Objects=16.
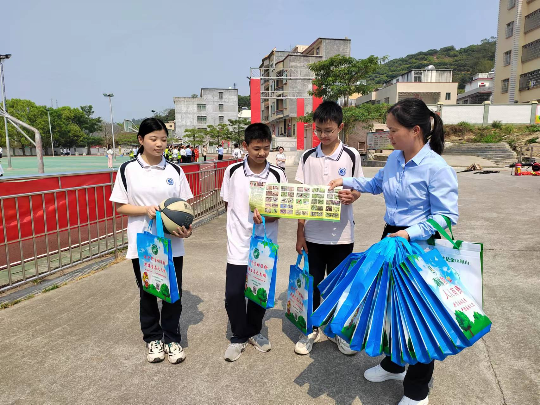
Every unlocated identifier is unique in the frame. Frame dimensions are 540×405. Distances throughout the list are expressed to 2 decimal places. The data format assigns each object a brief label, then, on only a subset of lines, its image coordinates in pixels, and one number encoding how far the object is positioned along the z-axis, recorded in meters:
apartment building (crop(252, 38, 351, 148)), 42.97
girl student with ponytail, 2.72
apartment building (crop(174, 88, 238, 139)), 69.25
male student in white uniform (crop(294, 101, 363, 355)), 2.93
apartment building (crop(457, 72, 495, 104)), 50.91
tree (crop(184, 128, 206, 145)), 54.75
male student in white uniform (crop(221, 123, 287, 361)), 2.89
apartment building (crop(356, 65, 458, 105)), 39.73
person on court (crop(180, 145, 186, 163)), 29.74
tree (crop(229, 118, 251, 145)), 50.81
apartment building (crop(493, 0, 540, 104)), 32.19
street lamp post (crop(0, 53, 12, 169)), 26.28
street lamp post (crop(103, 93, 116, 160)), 51.06
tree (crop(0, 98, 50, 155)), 63.12
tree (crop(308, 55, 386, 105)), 25.94
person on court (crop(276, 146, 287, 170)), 18.87
